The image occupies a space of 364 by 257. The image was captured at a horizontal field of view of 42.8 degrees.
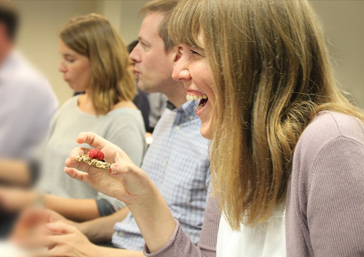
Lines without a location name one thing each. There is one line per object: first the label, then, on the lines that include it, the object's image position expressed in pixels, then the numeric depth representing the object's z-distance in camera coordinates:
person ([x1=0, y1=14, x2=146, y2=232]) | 1.57
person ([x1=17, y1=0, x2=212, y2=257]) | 1.31
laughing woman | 0.69
